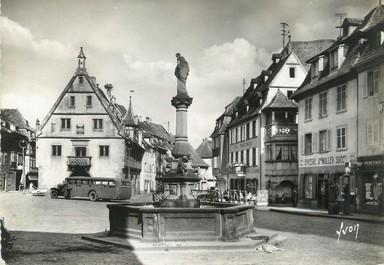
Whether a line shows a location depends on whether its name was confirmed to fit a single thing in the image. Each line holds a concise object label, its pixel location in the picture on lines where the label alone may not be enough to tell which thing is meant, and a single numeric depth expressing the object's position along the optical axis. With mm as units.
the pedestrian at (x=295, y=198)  35212
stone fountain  13070
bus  41625
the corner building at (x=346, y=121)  25500
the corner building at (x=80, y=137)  52500
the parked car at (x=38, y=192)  47812
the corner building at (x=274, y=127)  40719
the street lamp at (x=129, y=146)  55044
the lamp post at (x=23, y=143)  61656
